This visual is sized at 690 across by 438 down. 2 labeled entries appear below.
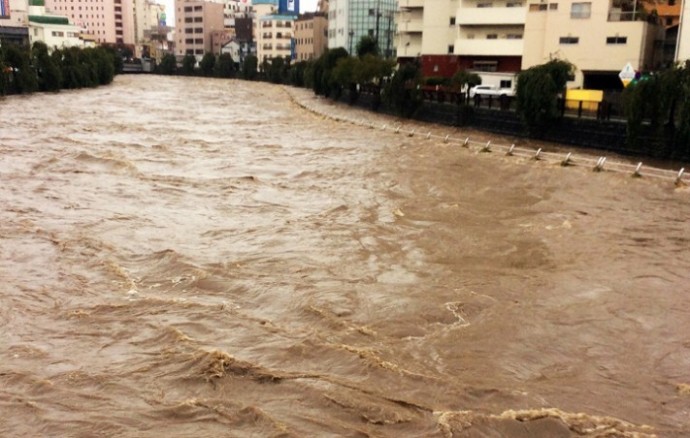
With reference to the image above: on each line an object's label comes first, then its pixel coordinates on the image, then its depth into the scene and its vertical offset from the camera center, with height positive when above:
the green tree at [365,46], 51.41 +2.23
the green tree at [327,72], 50.06 +0.24
